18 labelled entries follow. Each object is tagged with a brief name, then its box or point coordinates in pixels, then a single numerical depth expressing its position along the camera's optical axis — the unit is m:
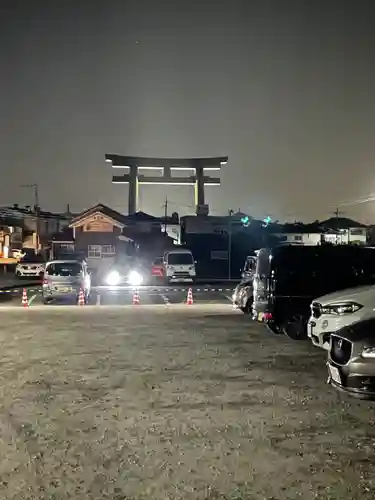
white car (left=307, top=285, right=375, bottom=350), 9.83
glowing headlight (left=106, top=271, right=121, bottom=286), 39.81
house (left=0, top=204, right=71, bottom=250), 77.74
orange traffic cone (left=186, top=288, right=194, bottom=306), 24.15
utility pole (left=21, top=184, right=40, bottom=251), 71.69
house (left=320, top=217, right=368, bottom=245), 86.56
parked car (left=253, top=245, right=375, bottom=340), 13.25
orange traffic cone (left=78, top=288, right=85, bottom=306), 23.70
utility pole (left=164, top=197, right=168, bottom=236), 76.59
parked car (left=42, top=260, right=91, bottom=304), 24.58
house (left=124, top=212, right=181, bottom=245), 68.15
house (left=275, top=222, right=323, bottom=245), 84.94
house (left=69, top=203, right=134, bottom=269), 62.44
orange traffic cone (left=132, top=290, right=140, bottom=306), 24.25
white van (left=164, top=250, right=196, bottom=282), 41.91
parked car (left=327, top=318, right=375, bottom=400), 6.84
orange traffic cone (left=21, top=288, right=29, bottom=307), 23.17
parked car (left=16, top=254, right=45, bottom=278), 44.56
